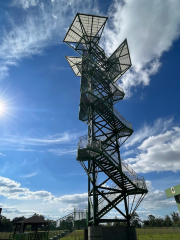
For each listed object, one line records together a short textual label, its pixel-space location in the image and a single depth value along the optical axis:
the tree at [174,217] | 88.14
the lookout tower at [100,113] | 14.82
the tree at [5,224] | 83.57
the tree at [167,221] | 91.15
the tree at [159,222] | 93.19
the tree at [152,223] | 90.61
